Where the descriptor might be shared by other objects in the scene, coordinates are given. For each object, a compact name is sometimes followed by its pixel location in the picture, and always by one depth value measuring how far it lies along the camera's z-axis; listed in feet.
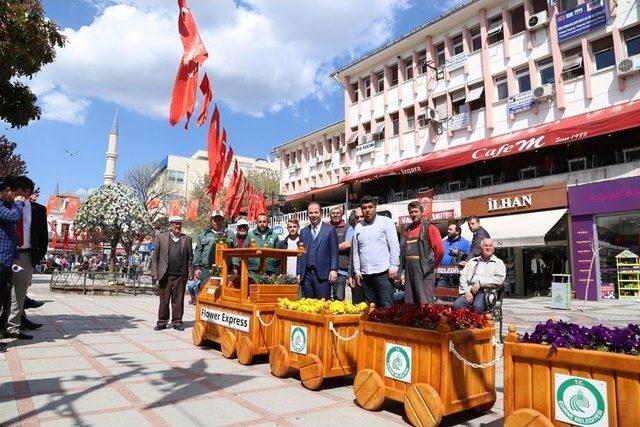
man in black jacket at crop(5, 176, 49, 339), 19.95
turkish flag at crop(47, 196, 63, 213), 128.85
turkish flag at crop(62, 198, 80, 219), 103.38
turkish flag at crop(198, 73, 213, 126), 25.41
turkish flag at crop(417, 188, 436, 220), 74.02
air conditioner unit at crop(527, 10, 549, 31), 61.16
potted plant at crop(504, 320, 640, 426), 8.14
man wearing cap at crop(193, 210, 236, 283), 27.68
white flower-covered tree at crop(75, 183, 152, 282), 49.70
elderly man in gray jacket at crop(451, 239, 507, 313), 19.52
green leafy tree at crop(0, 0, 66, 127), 18.25
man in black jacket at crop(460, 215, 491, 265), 22.09
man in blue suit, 19.40
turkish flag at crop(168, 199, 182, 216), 112.16
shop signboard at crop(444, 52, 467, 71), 72.79
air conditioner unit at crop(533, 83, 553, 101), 59.67
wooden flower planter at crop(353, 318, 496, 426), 10.64
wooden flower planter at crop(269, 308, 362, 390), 13.76
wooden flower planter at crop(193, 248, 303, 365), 16.94
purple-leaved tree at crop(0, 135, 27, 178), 71.87
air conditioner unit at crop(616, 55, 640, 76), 51.91
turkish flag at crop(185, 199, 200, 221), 103.94
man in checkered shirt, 17.94
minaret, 168.14
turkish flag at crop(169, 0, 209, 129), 22.90
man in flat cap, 25.02
